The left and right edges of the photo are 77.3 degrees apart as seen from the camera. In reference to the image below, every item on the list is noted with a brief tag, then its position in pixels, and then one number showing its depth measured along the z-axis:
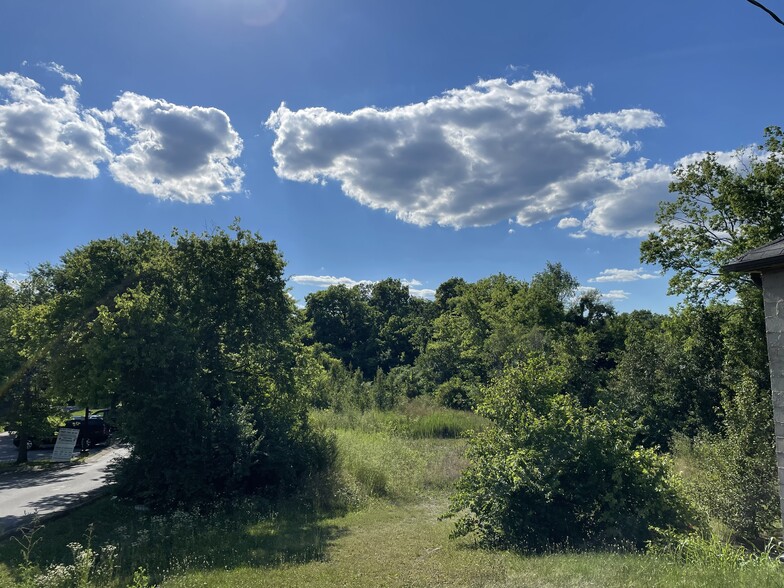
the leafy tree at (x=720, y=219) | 15.53
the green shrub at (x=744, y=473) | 10.26
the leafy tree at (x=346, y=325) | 56.91
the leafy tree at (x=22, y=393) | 18.12
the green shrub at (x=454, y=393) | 33.58
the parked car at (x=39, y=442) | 22.17
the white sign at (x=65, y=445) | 19.23
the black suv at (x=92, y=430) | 23.40
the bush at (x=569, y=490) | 8.74
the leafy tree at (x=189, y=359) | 12.09
